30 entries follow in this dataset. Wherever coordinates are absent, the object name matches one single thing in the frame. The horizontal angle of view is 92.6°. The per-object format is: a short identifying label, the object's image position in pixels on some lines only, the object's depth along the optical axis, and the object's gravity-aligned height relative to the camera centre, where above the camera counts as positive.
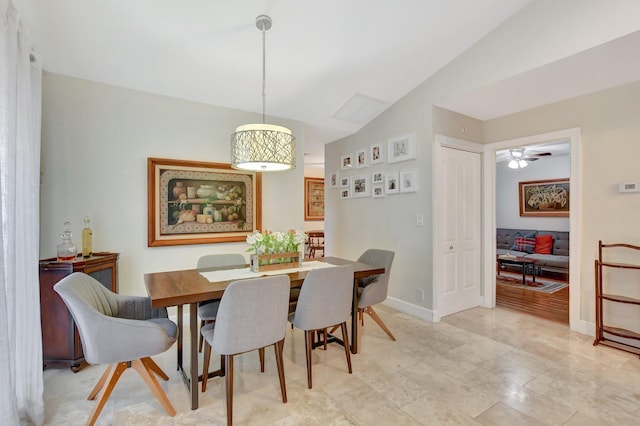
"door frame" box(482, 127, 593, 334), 3.22 -0.08
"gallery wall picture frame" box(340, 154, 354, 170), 4.83 +0.85
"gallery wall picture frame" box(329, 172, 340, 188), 5.20 +0.61
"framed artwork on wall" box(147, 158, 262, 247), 3.26 +0.15
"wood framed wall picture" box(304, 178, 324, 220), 8.20 +0.44
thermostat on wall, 2.82 +0.24
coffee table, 5.33 -0.85
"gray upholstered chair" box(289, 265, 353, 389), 2.18 -0.63
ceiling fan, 5.68 +1.03
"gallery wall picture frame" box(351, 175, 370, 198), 4.52 +0.43
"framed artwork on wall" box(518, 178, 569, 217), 6.45 +0.34
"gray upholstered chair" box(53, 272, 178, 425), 1.72 -0.73
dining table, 1.89 -0.49
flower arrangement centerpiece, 2.56 -0.30
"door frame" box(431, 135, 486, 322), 3.54 -0.06
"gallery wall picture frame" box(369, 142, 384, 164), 4.21 +0.86
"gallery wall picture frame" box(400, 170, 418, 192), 3.71 +0.41
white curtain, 1.67 +0.02
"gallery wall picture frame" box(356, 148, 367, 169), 4.52 +0.84
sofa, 5.54 -0.73
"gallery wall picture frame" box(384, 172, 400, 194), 3.97 +0.40
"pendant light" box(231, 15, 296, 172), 2.19 +0.50
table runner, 2.35 -0.48
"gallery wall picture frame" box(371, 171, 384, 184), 4.24 +0.52
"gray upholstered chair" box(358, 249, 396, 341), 2.83 -0.69
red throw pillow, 6.30 -0.65
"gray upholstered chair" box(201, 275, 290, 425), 1.81 -0.63
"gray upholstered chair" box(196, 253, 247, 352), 2.47 -0.47
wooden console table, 2.42 -0.86
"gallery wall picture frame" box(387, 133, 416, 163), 3.74 +0.84
